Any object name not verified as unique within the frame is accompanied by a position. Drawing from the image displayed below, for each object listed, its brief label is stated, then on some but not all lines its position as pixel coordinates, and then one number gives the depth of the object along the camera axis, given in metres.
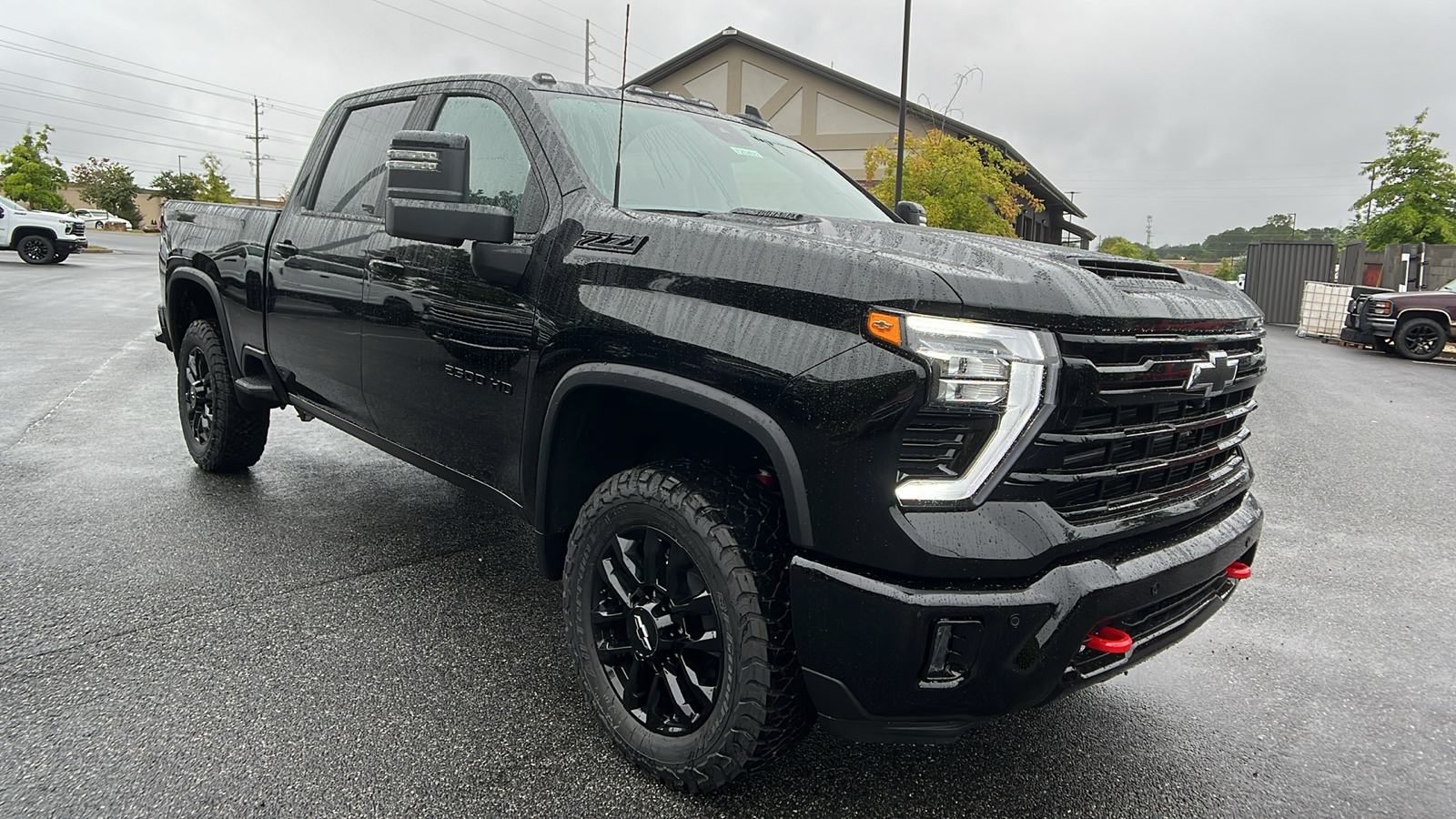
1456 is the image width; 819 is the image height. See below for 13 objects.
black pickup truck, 1.92
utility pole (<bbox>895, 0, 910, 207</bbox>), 14.80
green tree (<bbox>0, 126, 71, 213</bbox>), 40.38
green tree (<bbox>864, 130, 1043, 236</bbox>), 17.31
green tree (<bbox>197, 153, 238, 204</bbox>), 65.06
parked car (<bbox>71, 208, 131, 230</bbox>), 69.81
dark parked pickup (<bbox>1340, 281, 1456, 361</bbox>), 15.35
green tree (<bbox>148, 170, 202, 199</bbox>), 74.58
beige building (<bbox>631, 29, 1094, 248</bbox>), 26.36
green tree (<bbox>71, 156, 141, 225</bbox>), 80.69
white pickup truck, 23.81
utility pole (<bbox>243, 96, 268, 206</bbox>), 83.84
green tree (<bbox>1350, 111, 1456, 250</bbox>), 30.66
